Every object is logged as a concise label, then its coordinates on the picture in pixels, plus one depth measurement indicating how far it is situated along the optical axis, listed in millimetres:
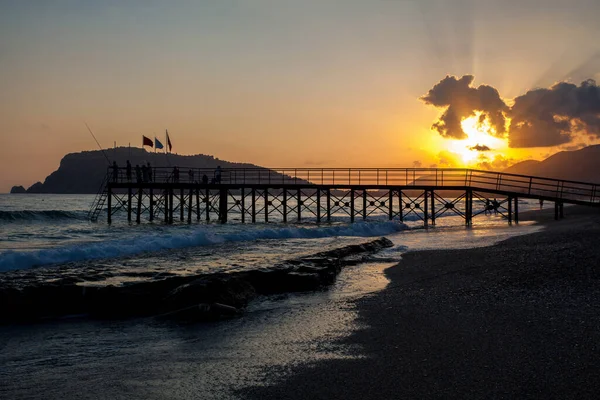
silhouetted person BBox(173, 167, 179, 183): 42988
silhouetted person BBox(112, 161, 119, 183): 40906
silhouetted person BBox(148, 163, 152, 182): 44200
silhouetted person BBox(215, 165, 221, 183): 42500
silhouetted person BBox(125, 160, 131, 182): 42438
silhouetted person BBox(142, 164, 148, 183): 43756
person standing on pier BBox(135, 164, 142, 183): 42756
